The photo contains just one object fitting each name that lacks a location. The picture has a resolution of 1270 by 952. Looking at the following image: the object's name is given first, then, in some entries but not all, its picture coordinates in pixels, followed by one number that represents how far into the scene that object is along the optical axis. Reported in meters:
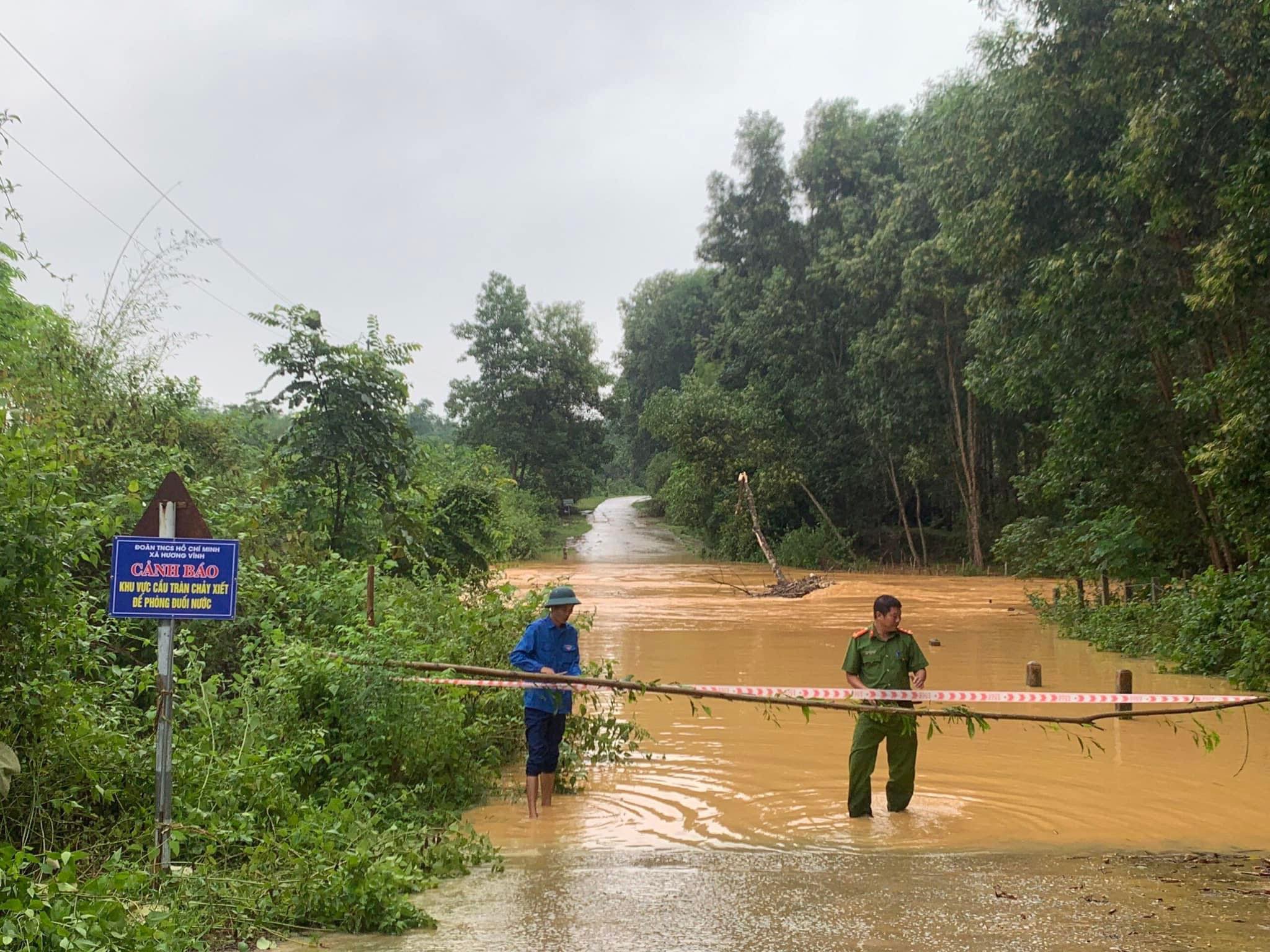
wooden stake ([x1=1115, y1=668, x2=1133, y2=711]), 10.15
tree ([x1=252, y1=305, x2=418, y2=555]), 13.61
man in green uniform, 7.74
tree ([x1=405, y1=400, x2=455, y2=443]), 119.94
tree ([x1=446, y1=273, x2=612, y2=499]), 61.47
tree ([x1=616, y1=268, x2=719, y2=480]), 67.56
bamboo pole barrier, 6.45
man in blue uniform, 7.86
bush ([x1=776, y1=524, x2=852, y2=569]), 41.31
